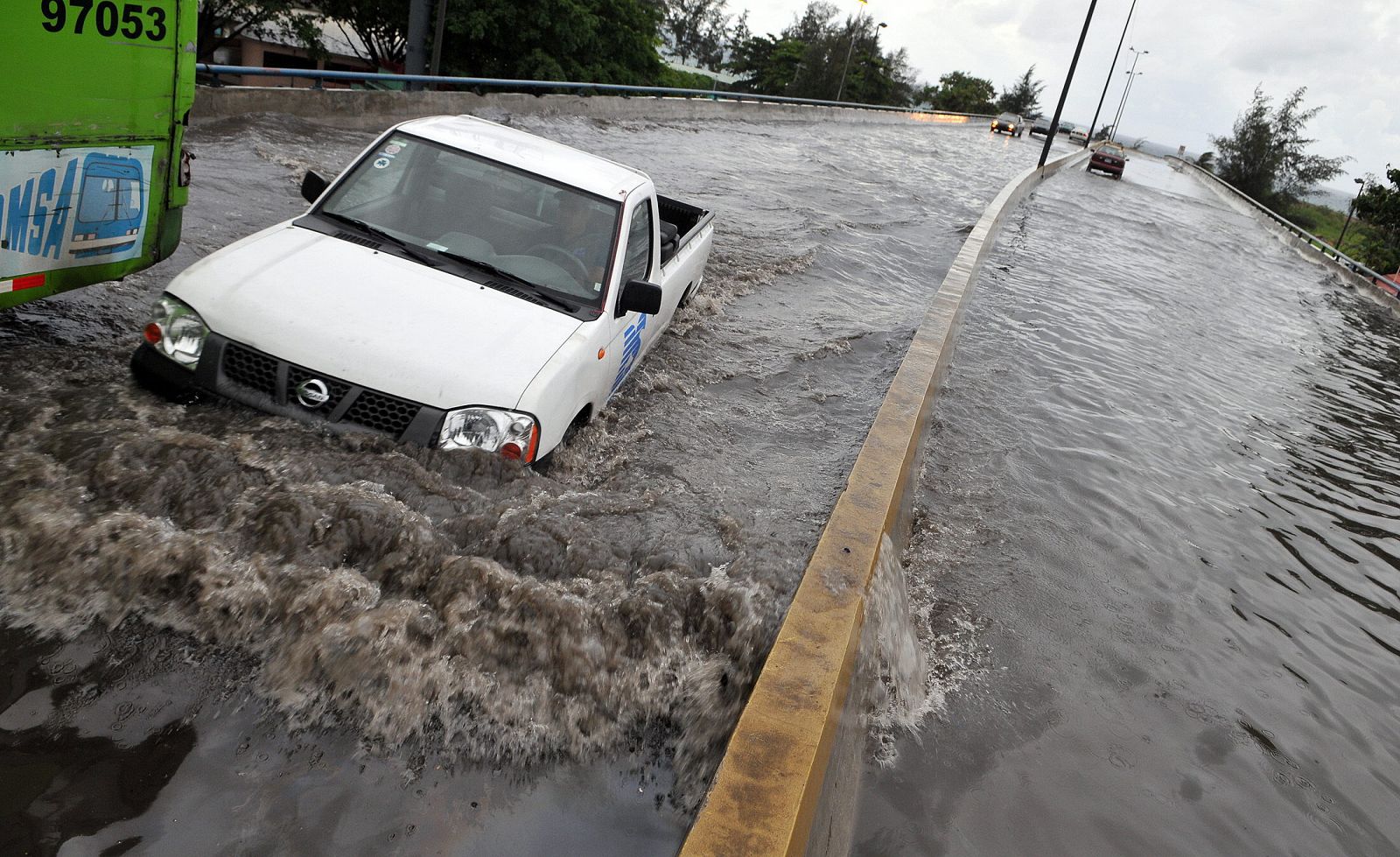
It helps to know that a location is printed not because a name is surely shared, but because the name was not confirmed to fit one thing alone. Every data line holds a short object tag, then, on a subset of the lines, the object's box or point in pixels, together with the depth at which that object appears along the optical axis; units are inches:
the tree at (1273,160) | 3125.0
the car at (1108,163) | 1774.1
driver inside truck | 198.5
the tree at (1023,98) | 4810.5
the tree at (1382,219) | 1651.1
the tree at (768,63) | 3863.2
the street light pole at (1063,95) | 1355.8
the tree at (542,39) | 1349.7
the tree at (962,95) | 4407.0
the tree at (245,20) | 1226.0
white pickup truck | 155.0
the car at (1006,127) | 2429.9
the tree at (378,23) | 1429.6
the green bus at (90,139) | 163.8
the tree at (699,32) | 5142.7
